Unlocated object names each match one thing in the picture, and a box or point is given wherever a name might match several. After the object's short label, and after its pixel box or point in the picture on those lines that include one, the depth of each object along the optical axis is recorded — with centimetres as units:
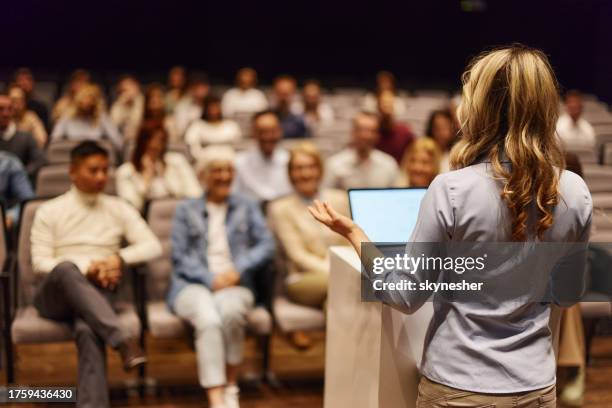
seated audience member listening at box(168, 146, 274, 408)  345
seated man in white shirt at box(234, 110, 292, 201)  523
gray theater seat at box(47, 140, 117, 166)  550
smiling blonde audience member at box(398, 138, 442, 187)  412
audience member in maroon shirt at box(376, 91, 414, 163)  614
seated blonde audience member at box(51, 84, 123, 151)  619
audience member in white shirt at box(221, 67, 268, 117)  876
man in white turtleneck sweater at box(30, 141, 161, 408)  323
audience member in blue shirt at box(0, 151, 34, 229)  458
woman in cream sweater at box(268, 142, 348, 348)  369
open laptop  233
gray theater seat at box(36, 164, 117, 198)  461
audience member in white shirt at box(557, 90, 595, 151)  505
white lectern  214
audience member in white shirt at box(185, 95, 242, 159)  646
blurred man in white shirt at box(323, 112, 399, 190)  502
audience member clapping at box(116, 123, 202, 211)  472
